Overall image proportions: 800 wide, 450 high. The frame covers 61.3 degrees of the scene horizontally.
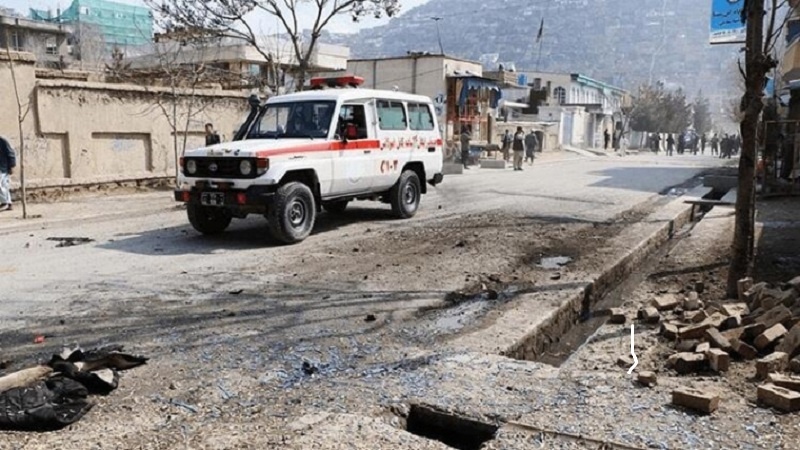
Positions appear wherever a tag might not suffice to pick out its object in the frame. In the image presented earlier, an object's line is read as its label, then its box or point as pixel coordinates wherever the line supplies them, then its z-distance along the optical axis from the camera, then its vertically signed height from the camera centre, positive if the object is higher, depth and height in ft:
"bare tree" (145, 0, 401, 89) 64.85 +11.59
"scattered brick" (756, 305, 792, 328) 16.19 -4.16
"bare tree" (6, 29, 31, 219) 39.19 +1.60
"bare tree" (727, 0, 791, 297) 20.30 +0.98
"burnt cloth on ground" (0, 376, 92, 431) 11.82 -4.86
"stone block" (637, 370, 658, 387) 13.56 -4.73
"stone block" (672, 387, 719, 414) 12.12 -4.63
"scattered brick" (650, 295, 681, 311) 20.03 -4.77
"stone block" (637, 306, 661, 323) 19.30 -4.94
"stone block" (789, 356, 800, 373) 13.97 -4.56
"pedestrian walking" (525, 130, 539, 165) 104.88 -0.66
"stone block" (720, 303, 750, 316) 17.98 -4.63
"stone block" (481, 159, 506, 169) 92.84 -3.23
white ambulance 29.17 -1.03
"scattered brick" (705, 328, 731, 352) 15.40 -4.53
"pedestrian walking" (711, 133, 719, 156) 173.54 -0.30
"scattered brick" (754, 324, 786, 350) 15.28 -4.36
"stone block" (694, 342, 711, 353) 15.22 -4.60
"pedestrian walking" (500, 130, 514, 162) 100.73 -0.38
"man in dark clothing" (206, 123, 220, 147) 53.26 -0.15
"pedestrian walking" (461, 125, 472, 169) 92.58 -0.96
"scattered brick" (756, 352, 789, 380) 13.73 -4.50
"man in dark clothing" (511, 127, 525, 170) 87.04 -0.82
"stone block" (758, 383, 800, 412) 12.17 -4.62
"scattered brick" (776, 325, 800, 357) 14.65 -4.33
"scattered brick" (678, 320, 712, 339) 16.46 -4.59
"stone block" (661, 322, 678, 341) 17.26 -4.83
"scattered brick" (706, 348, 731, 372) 14.46 -4.65
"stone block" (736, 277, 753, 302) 20.54 -4.33
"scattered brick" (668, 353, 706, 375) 14.73 -4.80
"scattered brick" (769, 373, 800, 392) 12.70 -4.51
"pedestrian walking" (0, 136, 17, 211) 41.34 -1.90
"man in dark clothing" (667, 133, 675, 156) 166.81 -0.66
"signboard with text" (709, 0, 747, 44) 52.39 +10.60
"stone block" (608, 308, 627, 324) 19.85 -5.13
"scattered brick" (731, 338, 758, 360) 15.14 -4.63
